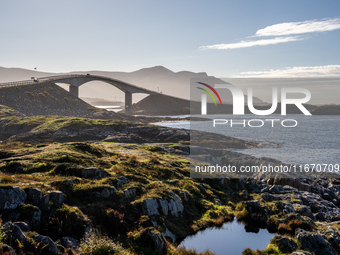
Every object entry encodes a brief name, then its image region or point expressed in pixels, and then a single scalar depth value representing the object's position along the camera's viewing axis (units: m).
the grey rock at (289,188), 27.81
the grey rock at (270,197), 24.78
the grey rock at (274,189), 27.16
